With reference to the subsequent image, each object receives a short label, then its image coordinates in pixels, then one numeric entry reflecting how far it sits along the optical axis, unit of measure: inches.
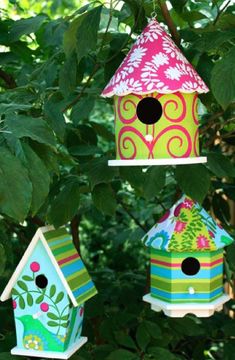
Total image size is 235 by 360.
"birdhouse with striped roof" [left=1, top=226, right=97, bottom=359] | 55.5
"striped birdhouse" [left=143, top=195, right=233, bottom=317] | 57.5
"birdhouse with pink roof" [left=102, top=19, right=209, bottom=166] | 53.6
